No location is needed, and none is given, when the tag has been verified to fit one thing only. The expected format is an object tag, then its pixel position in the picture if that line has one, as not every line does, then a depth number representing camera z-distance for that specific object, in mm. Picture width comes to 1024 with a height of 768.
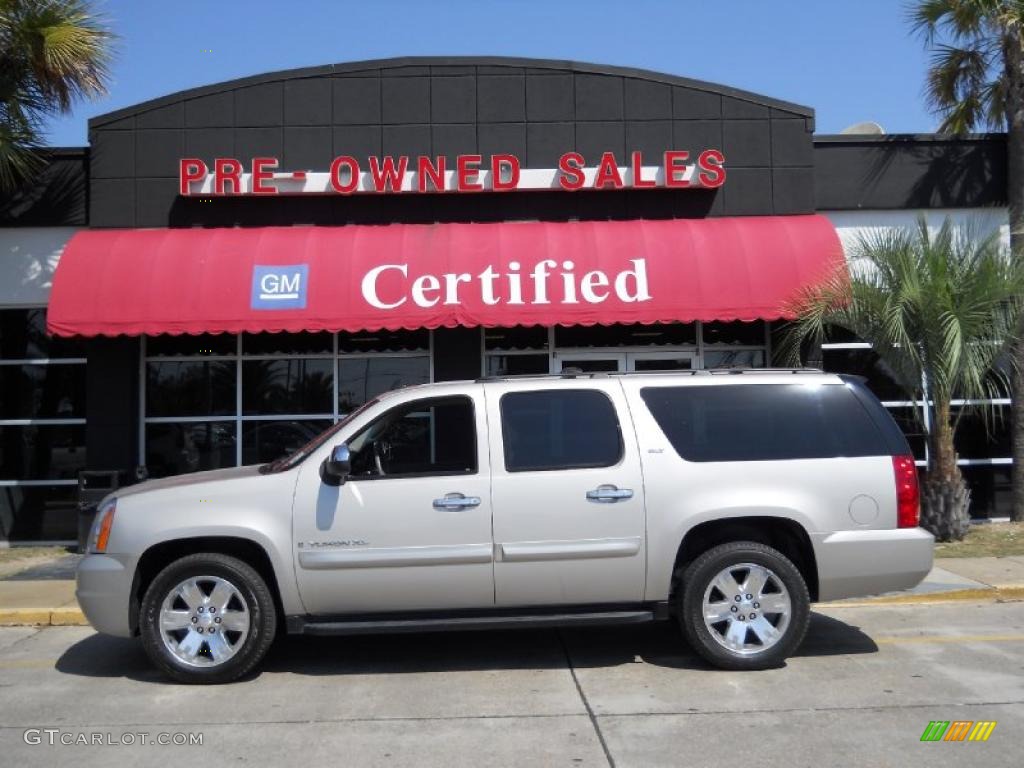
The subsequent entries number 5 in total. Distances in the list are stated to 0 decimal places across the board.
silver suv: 6309
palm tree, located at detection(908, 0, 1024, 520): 12062
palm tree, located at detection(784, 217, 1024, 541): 10461
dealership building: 12570
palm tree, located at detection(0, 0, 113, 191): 11391
